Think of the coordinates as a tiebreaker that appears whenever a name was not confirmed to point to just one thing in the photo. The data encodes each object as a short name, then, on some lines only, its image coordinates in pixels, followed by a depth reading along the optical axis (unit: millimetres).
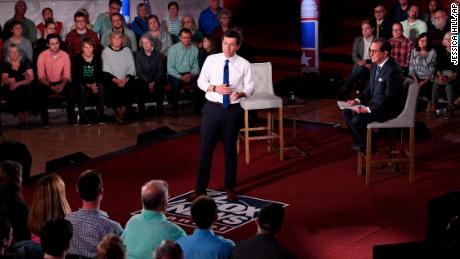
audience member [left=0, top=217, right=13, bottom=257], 4641
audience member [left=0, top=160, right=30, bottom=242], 5496
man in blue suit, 7941
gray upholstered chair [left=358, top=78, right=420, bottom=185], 7891
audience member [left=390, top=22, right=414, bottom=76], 11312
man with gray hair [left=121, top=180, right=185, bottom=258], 4973
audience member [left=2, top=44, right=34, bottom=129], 10734
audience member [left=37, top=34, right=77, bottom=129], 10961
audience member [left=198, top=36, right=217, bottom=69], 10234
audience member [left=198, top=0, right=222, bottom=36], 12508
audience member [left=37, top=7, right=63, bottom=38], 11867
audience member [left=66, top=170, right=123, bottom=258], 5109
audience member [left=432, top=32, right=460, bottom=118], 11016
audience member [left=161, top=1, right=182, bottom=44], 12531
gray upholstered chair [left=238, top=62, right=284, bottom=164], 8719
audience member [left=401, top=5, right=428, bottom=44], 11867
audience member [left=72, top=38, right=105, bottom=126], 11016
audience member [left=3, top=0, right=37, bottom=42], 11766
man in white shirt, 7281
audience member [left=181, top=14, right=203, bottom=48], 12094
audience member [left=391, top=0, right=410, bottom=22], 12312
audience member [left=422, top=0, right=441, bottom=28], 12039
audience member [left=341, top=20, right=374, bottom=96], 11664
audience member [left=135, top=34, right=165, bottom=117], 11367
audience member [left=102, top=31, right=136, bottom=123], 11094
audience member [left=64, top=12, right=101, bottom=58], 11539
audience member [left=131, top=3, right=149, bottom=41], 12305
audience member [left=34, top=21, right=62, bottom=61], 11375
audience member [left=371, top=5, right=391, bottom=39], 12125
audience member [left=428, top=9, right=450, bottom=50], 11883
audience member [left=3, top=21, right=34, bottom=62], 11070
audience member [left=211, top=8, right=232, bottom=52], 10781
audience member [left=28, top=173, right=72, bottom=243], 5176
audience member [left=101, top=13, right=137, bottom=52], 11539
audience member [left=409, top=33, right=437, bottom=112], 11086
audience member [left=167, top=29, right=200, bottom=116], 11445
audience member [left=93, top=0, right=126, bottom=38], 12219
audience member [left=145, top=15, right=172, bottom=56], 11855
